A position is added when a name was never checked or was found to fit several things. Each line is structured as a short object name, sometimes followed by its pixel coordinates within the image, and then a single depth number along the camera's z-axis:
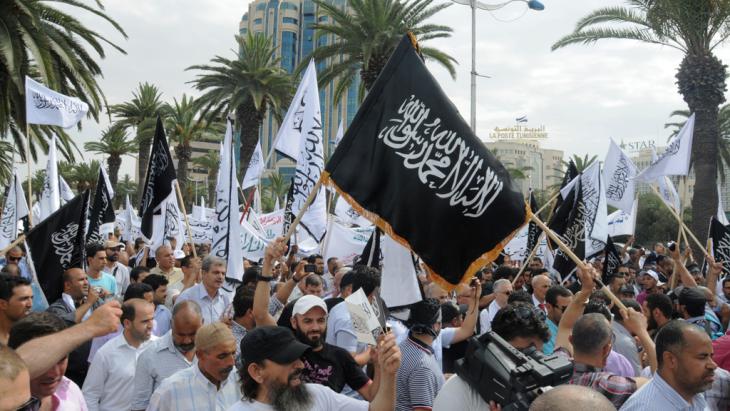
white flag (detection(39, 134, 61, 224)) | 11.93
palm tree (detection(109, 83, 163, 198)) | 32.38
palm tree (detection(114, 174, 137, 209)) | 61.66
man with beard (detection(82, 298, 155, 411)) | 4.71
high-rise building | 127.25
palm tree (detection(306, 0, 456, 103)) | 22.34
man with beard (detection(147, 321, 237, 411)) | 3.85
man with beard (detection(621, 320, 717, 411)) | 3.72
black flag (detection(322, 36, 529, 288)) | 4.15
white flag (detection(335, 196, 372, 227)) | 14.45
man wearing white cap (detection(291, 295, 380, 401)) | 4.30
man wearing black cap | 3.28
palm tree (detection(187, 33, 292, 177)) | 27.70
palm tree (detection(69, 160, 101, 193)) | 46.31
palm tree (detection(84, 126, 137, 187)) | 37.28
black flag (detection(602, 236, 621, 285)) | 11.38
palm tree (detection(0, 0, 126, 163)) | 15.33
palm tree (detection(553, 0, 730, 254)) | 18.12
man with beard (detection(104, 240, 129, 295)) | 9.88
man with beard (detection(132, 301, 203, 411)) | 4.54
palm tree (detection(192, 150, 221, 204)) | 51.78
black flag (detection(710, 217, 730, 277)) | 10.81
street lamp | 21.52
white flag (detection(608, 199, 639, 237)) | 17.33
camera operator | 3.82
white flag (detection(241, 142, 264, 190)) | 15.15
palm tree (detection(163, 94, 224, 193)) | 34.06
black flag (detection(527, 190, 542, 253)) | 12.70
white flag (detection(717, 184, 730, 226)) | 17.12
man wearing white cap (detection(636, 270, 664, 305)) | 10.27
